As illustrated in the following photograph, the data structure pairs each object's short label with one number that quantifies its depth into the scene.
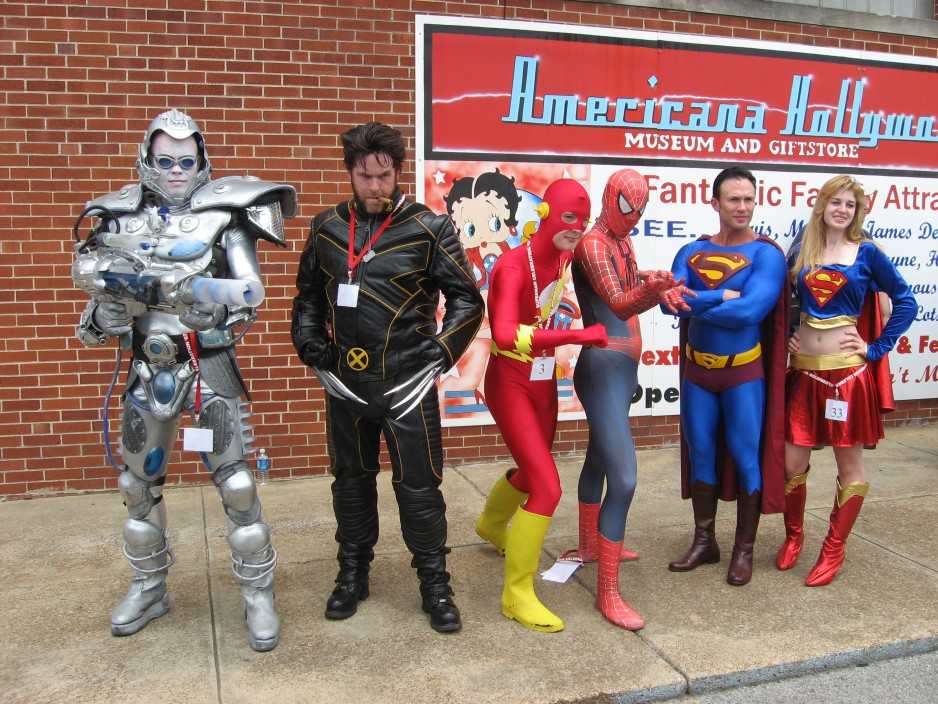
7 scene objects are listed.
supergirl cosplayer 3.94
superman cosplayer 3.77
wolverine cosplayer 3.33
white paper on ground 3.82
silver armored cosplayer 3.12
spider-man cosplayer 3.46
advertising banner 5.94
